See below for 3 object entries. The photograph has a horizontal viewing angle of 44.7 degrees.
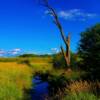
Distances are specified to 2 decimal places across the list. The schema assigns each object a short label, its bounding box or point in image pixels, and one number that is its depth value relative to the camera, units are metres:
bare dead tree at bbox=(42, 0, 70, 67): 14.05
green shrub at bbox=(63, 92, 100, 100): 5.15
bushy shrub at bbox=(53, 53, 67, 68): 16.38
